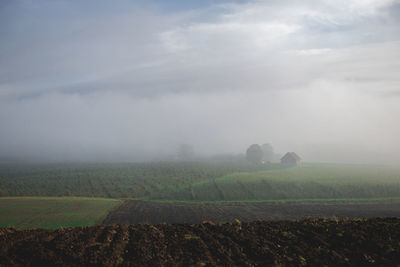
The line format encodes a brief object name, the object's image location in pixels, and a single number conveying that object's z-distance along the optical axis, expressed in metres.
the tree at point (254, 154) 154.50
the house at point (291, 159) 134.12
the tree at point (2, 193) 56.97
